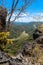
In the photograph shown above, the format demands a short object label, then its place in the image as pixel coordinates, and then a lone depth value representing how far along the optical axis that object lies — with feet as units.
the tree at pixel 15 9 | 13.58
